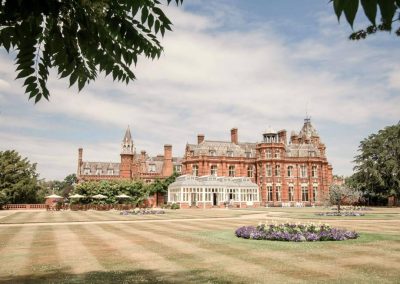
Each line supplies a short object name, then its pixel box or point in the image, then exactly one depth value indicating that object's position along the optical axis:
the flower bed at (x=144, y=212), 38.00
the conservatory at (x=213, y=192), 58.94
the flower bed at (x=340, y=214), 34.62
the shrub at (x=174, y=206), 52.69
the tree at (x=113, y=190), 52.12
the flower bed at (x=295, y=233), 16.09
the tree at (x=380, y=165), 57.08
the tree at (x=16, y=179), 52.19
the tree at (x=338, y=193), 36.97
